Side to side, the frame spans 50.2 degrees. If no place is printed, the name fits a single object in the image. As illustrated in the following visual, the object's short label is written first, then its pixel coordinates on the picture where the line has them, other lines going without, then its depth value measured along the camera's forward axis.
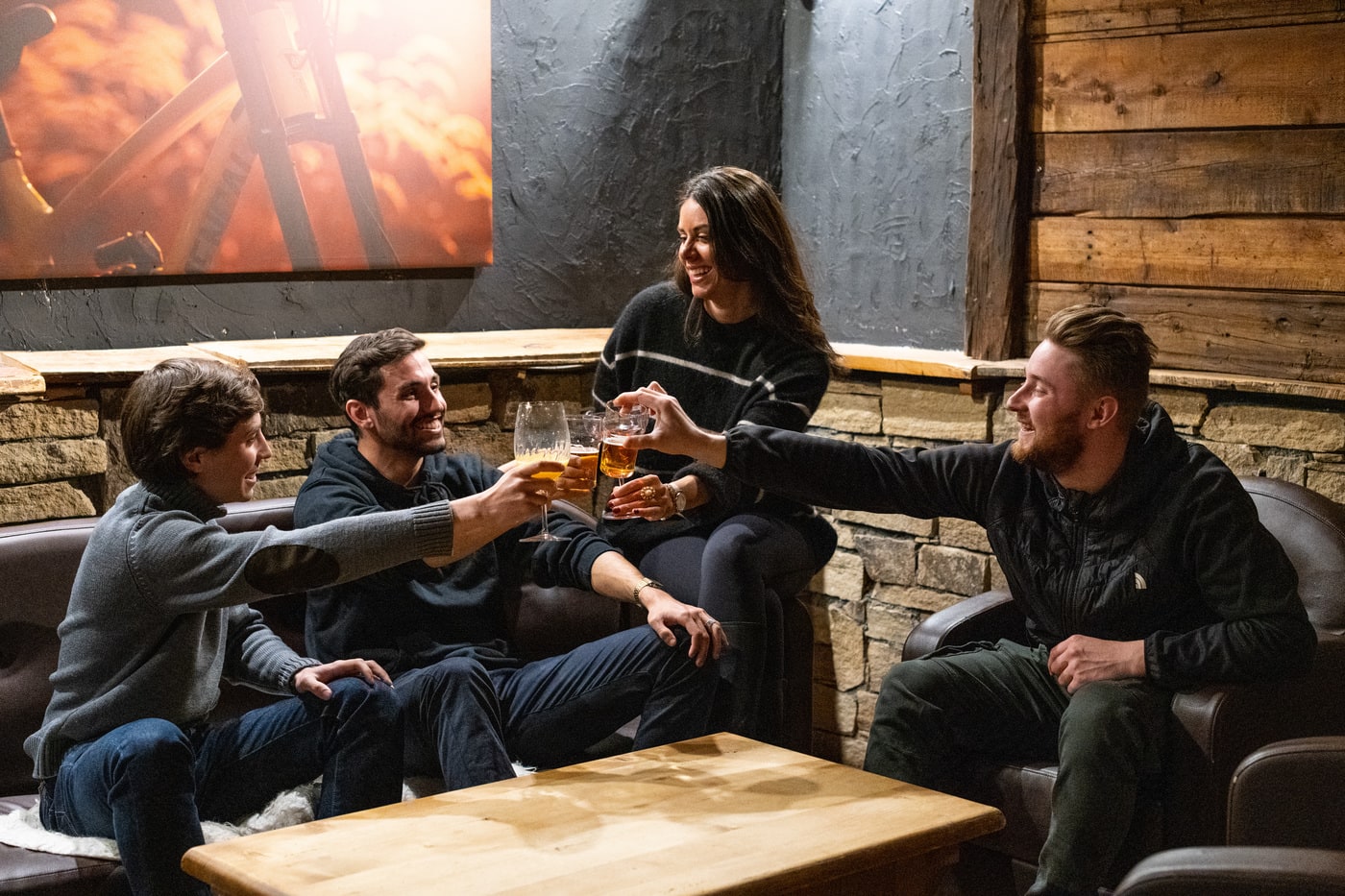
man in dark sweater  2.79
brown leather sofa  2.42
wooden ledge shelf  3.37
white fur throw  2.45
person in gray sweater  2.41
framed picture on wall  3.57
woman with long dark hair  3.20
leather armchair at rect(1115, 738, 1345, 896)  1.77
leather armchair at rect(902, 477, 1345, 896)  2.56
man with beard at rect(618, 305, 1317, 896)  2.56
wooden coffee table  1.97
